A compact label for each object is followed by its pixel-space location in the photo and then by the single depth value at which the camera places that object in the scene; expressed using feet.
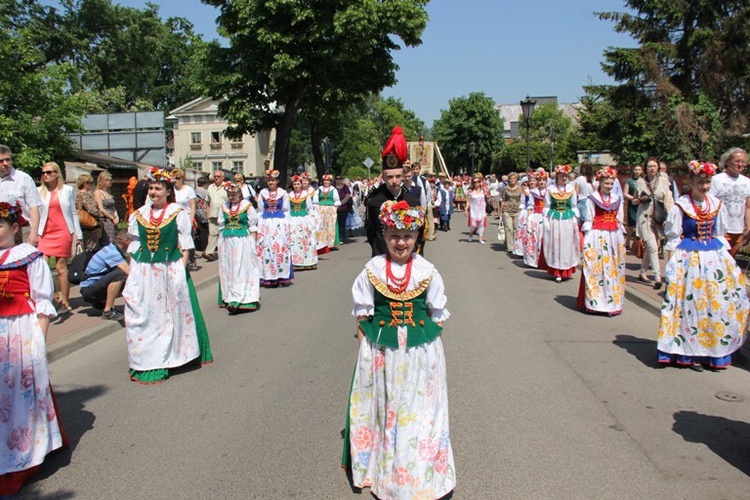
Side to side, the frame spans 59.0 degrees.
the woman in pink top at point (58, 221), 29.88
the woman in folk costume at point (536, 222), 48.06
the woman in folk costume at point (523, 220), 50.72
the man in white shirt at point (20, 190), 24.00
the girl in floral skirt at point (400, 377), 12.52
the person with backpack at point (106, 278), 29.53
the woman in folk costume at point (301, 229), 46.73
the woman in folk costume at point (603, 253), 30.89
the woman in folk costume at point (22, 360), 14.08
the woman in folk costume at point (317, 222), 46.70
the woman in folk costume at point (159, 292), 21.31
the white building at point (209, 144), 231.50
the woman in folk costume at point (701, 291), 22.15
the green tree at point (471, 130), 263.49
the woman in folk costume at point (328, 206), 58.54
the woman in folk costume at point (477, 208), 64.23
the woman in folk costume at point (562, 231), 41.29
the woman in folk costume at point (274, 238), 40.63
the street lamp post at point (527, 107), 79.74
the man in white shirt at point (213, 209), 46.73
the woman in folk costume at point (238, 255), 32.50
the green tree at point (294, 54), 76.84
